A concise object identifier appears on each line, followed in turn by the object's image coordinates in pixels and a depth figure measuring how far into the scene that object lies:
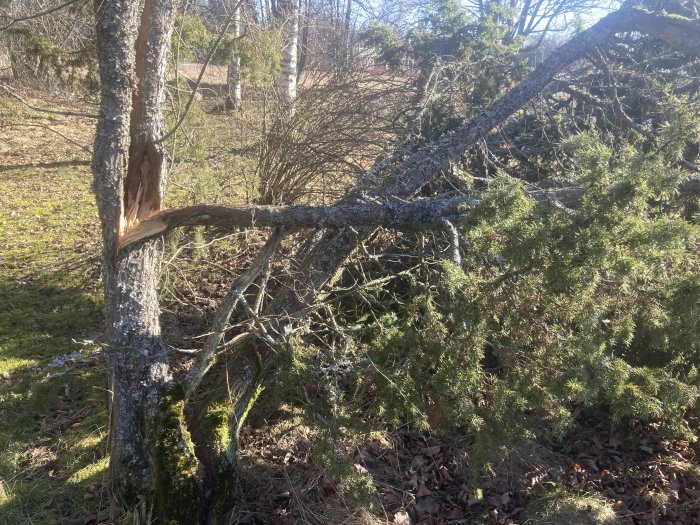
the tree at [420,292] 2.56
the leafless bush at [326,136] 5.76
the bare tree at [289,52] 7.67
